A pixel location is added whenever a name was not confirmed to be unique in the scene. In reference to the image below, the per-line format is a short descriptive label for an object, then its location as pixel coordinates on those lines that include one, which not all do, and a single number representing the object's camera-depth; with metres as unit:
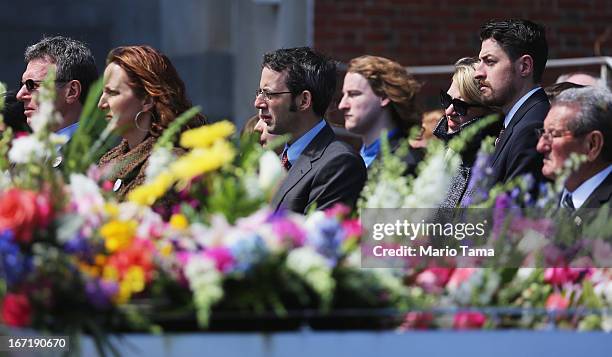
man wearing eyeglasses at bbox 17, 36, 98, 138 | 10.62
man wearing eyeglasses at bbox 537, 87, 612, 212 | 7.53
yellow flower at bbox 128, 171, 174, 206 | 5.96
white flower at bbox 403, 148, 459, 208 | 6.06
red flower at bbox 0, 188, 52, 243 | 5.52
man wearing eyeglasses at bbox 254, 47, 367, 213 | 9.70
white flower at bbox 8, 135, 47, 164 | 6.08
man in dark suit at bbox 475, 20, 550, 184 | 9.85
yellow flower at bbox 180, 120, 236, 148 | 5.96
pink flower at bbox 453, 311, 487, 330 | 5.67
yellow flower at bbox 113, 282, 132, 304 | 5.45
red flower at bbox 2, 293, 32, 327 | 5.35
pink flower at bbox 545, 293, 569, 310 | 6.15
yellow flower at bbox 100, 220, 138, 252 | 5.59
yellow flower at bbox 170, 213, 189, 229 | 5.82
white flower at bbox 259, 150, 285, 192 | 6.11
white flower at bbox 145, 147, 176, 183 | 6.22
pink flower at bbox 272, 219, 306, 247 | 5.63
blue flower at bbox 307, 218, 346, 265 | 5.66
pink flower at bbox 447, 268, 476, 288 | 6.01
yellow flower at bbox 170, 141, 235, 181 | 5.81
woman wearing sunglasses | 9.86
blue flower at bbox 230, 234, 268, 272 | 5.50
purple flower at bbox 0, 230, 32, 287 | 5.43
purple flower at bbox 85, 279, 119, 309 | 5.41
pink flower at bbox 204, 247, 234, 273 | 5.51
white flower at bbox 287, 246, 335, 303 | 5.48
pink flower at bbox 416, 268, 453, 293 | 5.96
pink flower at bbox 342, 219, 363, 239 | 5.80
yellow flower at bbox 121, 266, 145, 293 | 5.45
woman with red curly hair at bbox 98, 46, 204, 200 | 9.55
